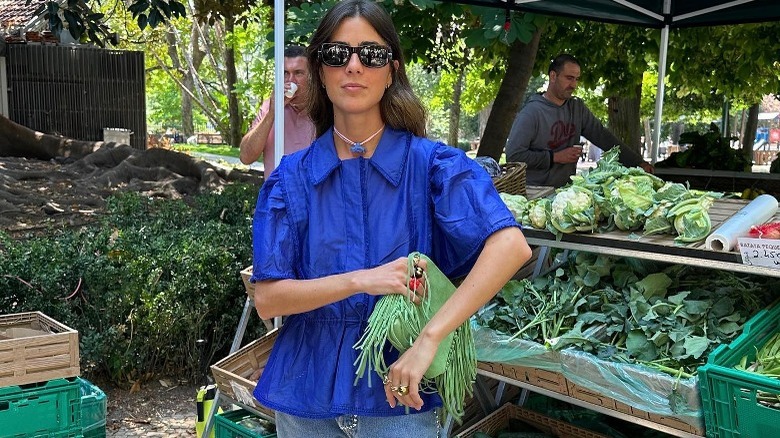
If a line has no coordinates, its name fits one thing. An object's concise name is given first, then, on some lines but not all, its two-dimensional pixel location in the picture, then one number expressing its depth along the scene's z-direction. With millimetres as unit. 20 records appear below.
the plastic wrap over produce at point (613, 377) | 2791
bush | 4840
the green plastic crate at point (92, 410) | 3816
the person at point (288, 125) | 4230
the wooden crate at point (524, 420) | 3809
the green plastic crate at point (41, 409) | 3445
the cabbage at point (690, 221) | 3012
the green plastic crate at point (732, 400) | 2609
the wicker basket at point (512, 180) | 4004
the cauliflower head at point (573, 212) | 3244
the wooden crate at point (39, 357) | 3459
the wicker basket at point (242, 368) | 3768
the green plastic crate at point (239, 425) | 3768
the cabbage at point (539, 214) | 3416
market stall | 2807
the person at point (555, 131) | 5598
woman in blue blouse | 1804
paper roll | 2908
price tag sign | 2746
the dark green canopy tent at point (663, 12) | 6410
